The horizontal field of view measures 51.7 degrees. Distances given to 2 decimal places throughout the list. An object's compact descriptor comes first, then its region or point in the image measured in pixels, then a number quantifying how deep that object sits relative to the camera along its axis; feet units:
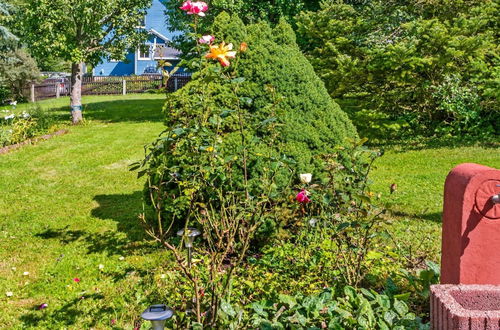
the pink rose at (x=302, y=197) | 12.62
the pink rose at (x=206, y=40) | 10.82
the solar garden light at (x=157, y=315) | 8.34
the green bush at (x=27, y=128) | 37.15
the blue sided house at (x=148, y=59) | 126.21
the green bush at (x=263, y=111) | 15.17
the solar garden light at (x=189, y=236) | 10.33
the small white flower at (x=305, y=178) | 11.76
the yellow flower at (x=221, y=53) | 10.18
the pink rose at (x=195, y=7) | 10.49
